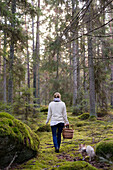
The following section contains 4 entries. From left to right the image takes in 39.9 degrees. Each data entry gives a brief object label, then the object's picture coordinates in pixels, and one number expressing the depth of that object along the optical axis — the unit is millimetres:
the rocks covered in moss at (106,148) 3696
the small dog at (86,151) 3744
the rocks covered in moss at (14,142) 3369
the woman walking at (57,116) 4848
